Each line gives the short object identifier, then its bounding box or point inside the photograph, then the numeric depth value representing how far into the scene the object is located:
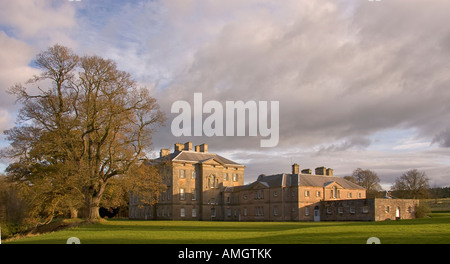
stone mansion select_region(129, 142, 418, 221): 55.34
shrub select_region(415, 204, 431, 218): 54.81
